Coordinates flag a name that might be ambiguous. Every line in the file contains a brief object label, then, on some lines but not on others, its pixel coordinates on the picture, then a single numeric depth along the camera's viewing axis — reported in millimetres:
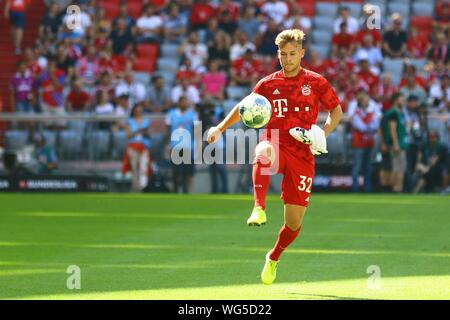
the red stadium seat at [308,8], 32812
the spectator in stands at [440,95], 27625
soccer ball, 12023
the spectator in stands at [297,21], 30656
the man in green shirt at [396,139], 26453
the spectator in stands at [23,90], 29859
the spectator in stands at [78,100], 29188
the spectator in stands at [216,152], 26438
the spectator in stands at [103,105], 28641
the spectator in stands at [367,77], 28062
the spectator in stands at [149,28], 32094
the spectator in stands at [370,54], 29141
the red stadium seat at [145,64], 31766
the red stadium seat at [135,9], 33331
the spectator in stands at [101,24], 31984
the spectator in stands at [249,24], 31266
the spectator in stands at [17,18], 33062
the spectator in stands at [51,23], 32344
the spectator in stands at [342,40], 30016
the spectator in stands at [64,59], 30812
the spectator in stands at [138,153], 26859
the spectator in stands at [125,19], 31922
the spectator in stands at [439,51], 29281
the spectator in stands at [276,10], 31297
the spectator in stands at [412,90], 27391
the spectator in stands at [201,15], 31781
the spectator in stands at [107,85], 29312
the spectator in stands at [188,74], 28703
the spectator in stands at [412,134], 26672
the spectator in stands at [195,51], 30156
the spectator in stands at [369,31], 29672
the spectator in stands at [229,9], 31250
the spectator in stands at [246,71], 29031
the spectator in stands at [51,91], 29375
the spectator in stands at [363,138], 26703
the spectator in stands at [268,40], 30297
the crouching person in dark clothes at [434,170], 26484
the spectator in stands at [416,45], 30391
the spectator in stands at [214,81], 28469
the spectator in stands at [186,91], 27947
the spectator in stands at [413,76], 27562
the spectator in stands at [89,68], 30219
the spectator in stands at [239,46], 30016
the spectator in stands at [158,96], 28688
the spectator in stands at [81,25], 31781
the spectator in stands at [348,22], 30359
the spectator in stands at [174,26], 32062
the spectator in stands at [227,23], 30953
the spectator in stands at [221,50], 30078
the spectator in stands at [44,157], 27594
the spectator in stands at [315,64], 28312
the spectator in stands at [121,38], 31719
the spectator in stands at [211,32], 30625
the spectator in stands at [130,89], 29002
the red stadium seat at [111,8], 33406
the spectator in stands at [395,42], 29688
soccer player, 12109
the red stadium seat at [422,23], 31922
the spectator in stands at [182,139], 26672
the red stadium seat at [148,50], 32000
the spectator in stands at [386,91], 27250
